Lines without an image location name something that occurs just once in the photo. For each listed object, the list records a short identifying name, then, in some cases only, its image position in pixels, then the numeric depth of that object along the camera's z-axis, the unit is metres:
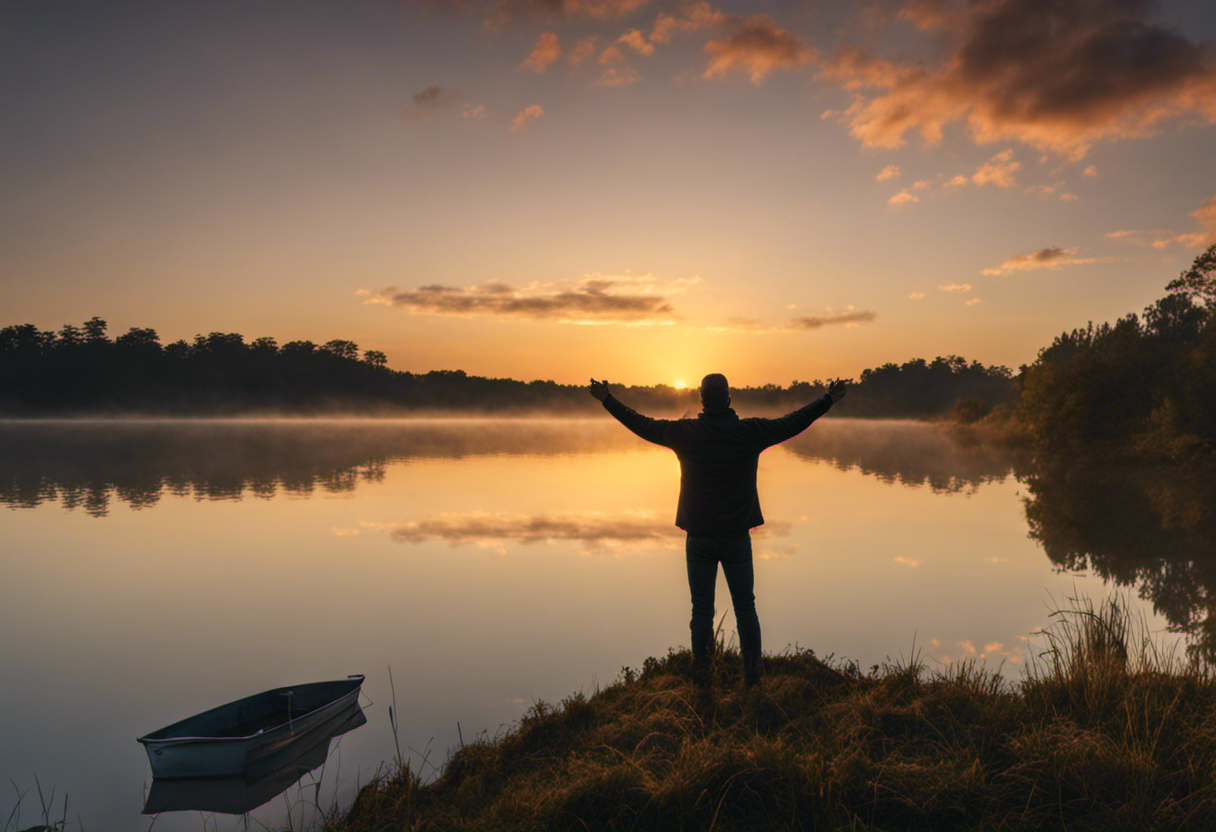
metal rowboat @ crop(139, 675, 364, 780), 7.08
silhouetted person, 6.07
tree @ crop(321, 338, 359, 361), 166.25
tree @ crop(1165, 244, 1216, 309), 43.09
